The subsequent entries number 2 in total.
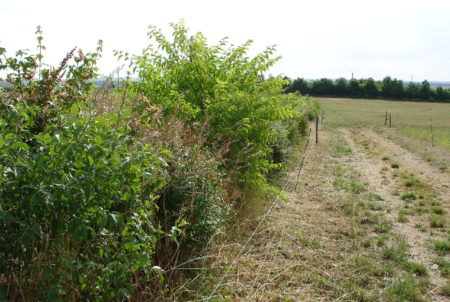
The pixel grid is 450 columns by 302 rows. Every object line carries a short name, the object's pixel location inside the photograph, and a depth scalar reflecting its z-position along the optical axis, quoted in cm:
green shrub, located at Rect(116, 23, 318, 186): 546
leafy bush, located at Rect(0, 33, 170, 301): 211
